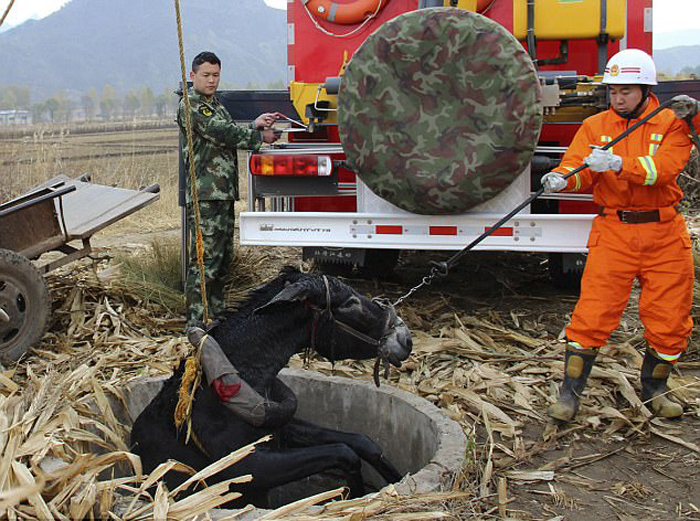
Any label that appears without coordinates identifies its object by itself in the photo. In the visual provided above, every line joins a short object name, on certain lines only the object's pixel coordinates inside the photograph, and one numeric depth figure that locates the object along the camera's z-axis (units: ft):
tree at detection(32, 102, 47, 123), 254.47
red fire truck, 17.93
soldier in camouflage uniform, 19.54
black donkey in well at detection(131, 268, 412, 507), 11.44
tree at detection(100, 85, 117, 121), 398.56
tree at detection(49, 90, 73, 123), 362.53
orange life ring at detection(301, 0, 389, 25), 22.00
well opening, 13.02
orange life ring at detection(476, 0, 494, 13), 20.95
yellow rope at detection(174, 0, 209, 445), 11.27
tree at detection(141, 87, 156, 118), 407.03
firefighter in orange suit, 14.19
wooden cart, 17.78
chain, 14.19
